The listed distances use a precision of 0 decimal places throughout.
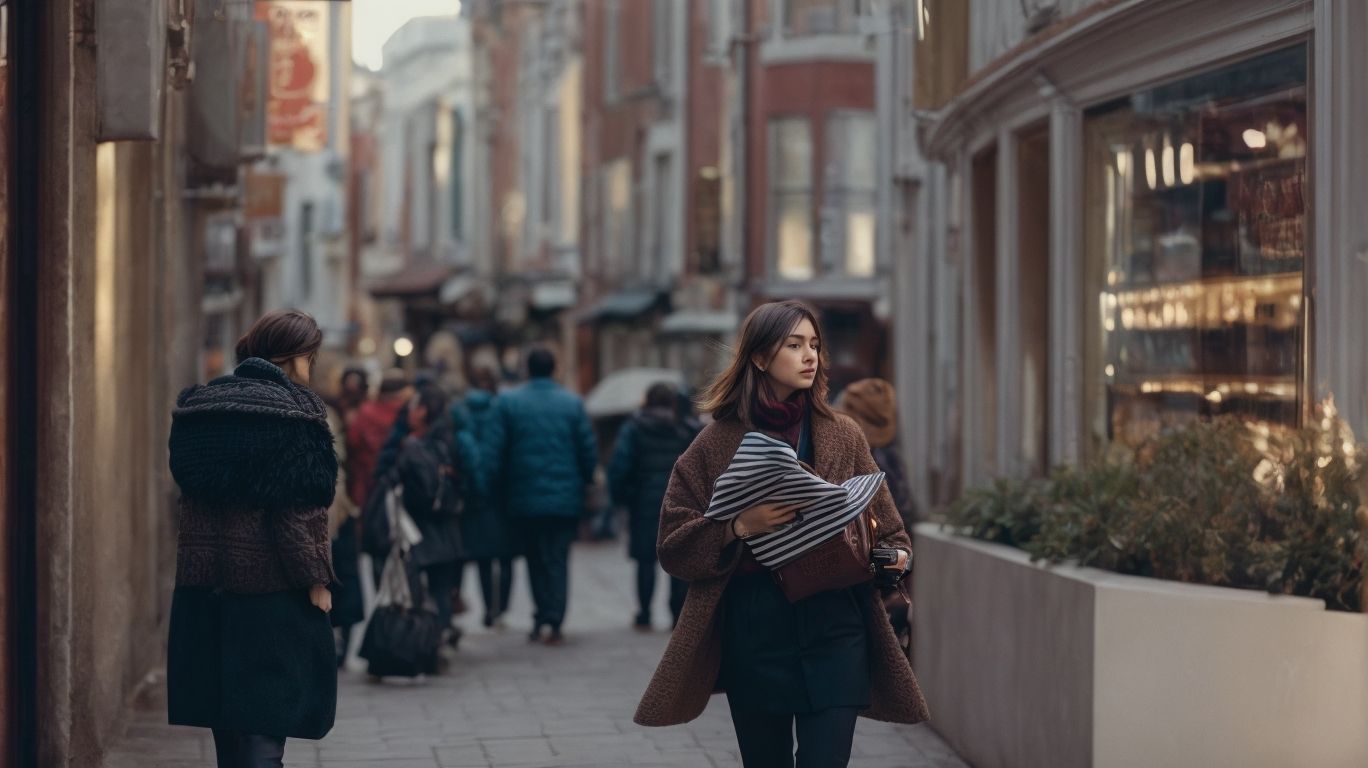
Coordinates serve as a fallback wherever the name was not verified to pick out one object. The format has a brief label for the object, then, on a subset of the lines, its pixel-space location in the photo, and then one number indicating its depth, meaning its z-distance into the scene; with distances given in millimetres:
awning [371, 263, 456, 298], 48156
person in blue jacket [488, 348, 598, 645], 14156
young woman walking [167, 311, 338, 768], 6598
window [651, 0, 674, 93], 33656
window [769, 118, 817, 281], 29734
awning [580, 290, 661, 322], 33469
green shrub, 7016
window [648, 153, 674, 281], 34094
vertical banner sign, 21531
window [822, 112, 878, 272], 29234
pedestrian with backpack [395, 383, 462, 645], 12430
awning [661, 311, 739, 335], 30672
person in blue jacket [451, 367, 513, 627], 13562
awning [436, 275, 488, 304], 44156
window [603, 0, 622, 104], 36562
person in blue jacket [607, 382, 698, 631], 14734
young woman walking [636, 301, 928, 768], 5945
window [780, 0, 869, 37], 28922
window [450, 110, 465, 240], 49750
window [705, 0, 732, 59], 30344
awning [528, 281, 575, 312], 39969
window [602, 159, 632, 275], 36125
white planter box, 6902
